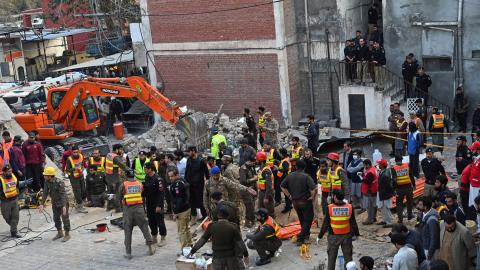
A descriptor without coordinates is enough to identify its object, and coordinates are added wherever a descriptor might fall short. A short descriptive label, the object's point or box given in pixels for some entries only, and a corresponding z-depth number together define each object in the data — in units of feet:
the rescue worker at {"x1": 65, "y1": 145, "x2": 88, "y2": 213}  61.98
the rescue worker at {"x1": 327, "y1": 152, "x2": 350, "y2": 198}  49.73
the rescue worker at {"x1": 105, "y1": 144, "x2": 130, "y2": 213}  59.97
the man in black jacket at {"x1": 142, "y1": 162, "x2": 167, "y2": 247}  49.11
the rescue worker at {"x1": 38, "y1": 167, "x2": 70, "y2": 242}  53.47
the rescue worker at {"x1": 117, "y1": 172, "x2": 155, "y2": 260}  48.24
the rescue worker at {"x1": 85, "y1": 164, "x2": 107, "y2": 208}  61.67
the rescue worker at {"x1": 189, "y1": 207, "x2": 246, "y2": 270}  40.40
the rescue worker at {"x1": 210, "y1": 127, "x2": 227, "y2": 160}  65.16
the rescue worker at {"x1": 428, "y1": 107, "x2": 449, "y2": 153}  67.67
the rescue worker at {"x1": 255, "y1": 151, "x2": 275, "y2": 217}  52.26
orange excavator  79.30
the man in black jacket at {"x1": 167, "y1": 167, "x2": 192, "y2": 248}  47.73
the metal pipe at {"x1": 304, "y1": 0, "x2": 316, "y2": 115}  88.53
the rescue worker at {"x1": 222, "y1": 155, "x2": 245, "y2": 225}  51.83
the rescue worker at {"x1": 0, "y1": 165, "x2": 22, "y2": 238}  55.21
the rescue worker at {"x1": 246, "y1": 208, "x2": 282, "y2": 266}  45.29
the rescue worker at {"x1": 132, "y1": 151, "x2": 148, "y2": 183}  56.65
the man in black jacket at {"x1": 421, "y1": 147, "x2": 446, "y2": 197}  49.60
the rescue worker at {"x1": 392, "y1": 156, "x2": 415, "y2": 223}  49.85
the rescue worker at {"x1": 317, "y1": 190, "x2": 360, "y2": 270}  41.10
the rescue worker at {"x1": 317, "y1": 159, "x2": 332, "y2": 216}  50.67
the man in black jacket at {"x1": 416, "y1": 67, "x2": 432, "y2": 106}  79.20
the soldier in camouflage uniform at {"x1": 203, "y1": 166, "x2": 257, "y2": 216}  49.78
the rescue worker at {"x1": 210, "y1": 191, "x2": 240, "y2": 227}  41.56
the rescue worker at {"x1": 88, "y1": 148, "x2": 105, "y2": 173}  61.52
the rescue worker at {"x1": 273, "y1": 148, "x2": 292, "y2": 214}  54.44
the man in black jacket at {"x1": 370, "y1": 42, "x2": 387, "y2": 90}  80.94
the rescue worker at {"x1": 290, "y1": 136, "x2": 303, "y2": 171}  56.80
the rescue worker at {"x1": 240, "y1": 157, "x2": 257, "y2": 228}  52.70
